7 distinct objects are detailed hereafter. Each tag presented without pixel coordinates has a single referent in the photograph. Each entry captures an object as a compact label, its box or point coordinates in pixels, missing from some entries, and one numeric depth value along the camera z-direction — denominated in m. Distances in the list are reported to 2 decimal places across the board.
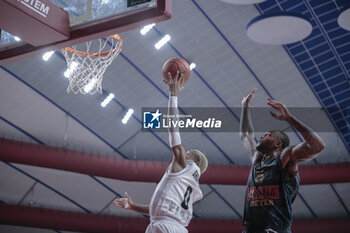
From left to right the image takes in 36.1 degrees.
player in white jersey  6.52
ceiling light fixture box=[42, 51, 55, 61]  17.20
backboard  7.13
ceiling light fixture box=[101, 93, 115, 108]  18.55
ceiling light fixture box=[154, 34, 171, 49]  17.37
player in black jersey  5.91
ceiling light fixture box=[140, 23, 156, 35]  17.02
